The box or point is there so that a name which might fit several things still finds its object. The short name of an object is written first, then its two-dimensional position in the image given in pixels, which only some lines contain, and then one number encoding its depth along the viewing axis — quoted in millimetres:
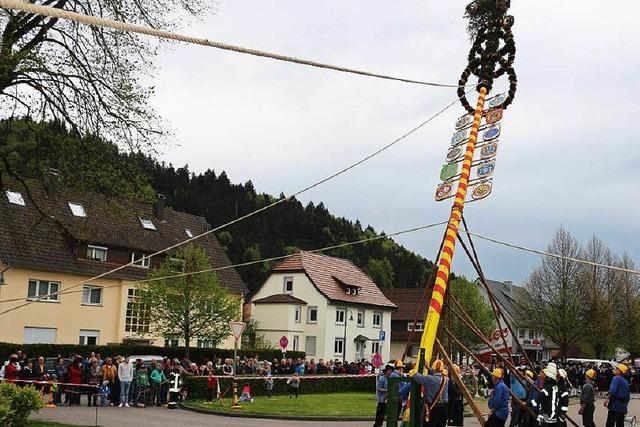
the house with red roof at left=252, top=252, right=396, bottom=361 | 55562
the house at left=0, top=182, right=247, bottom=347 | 38000
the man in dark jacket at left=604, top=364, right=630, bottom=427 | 16703
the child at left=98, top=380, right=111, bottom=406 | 24203
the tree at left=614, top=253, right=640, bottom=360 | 55844
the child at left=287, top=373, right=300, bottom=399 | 30156
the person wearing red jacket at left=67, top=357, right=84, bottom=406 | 23344
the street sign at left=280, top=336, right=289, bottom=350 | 36866
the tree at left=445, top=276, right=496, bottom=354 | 61188
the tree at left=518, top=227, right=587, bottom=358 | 49469
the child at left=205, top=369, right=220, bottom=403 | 25688
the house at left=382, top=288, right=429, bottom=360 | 71562
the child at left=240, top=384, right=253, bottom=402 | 27094
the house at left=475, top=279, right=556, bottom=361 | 73800
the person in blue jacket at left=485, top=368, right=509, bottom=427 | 14000
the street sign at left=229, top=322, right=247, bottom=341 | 23016
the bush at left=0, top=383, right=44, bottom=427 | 12970
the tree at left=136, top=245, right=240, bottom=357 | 38438
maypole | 13961
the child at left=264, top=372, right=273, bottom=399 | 29812
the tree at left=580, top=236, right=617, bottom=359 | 50062
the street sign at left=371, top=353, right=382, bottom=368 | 36094
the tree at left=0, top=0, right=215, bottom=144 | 16469
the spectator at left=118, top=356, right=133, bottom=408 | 24047
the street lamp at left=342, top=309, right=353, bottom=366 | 56594
